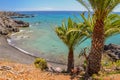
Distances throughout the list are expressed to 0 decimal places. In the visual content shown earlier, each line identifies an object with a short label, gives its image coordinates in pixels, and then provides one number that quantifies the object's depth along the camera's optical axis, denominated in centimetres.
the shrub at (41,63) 733
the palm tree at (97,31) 496
